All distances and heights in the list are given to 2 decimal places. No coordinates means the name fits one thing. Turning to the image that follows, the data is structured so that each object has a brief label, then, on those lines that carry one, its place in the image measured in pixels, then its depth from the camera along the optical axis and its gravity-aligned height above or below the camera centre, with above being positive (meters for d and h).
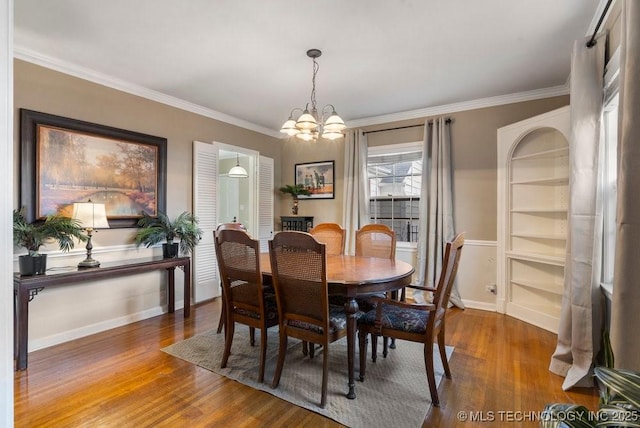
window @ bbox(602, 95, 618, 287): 2.33 +0.12
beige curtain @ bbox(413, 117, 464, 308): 4.11 +0.10
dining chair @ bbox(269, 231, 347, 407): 1.98 -0.54
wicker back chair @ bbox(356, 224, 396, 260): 3.24 -0.31
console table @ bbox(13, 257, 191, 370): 2.48 -0.59
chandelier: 2.60 +0.70
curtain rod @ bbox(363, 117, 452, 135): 4.19 +1.19
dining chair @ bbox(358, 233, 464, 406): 2.05 -0.74
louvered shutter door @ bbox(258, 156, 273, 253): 5.20 +0.18
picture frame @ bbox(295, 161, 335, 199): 5.16 +0.55
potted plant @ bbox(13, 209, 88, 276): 2.54 -0.20
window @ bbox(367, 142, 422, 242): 4.56 +0.37
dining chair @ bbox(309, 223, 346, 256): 3.51 -0.28
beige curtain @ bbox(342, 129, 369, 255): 4.74 +0.37
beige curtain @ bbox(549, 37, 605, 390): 2.27 -0.09
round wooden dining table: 2.06 -0.46
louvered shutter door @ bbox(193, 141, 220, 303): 4.22 -0.04
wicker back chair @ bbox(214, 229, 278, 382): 2.27 -0.60
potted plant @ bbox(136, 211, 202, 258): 3.54 -0.25
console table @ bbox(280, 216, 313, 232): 5.24 -0.19
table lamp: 2.81 -0.07
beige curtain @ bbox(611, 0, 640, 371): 1.23 -0.04
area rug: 1.96 -1.22
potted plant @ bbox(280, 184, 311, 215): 5.21 +0.34
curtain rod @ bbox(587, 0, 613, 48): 2.19 +1.31
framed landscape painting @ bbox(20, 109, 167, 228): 2.82 +0.42
